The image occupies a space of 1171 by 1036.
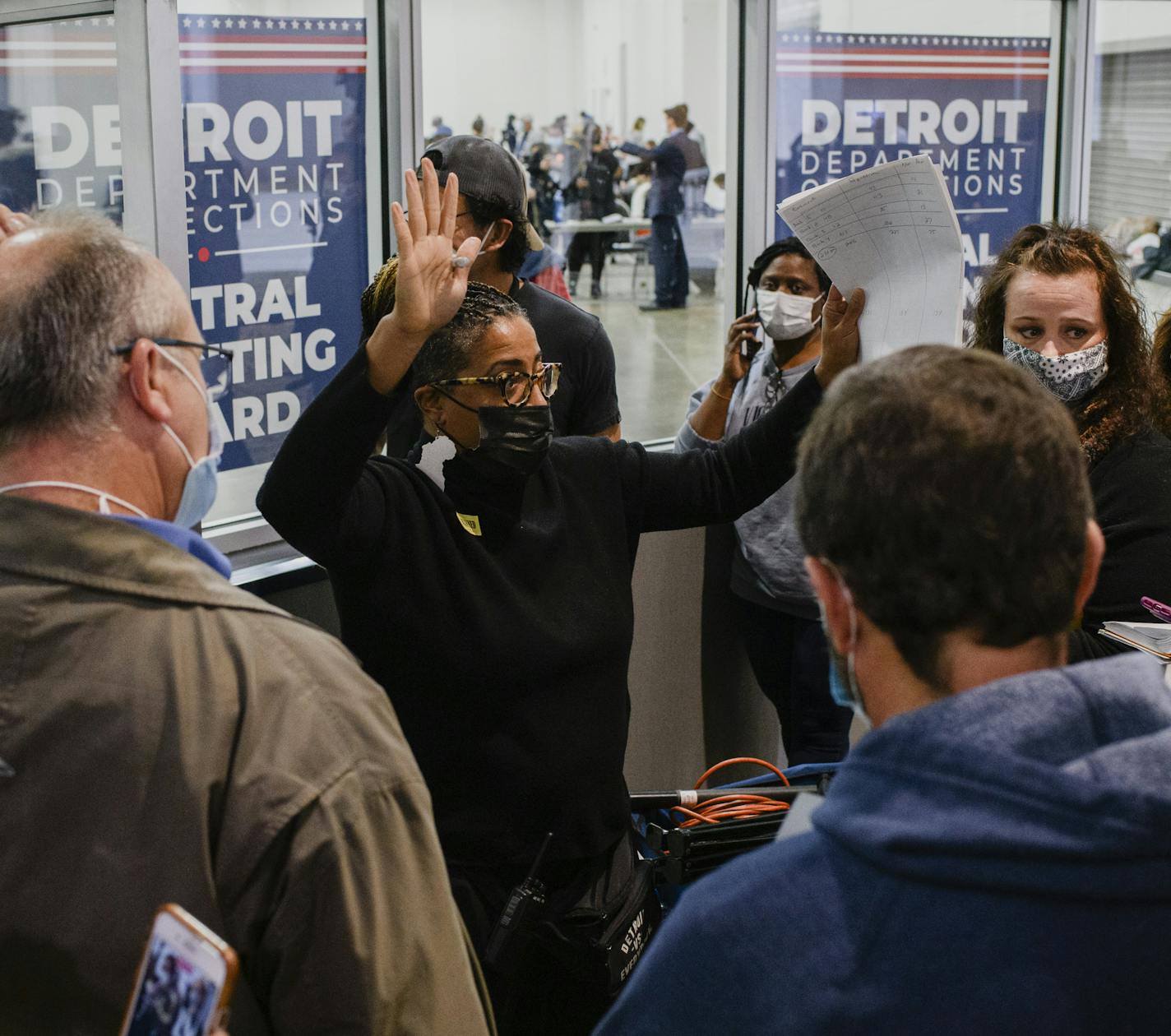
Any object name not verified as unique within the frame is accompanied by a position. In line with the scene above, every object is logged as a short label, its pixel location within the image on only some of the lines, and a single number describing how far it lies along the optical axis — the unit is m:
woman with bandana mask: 2.09
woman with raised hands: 1.82
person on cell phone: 3.15
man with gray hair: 1.11
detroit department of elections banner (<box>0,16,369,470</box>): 2.63
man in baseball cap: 2.84
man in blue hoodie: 0.81
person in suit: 8.35
